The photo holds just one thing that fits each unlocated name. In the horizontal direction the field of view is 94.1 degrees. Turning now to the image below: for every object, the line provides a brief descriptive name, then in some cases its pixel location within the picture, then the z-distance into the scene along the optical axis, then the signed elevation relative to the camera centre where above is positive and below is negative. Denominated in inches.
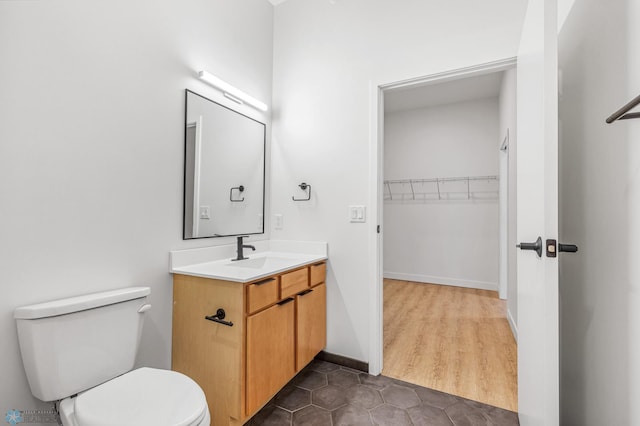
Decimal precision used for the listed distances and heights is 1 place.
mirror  69.5 +11.8
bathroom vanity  55.5 -23.5
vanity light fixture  71.2 +32.9
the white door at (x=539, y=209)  38.3 +1.6
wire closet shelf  160.6 +17.3
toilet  38.0 -24.2
